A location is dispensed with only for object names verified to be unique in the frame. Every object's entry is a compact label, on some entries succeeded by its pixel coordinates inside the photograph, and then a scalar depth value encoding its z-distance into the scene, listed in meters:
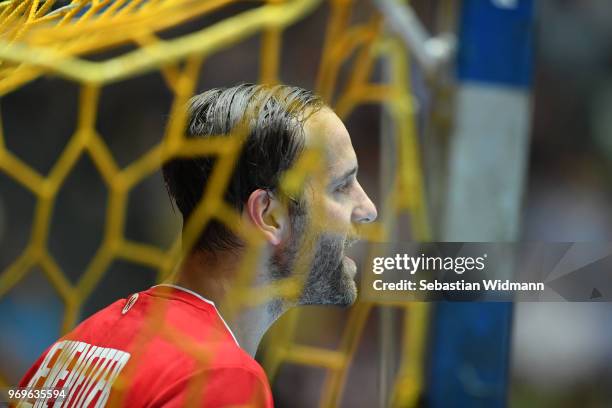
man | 5.20
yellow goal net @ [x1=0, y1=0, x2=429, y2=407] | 5.22
